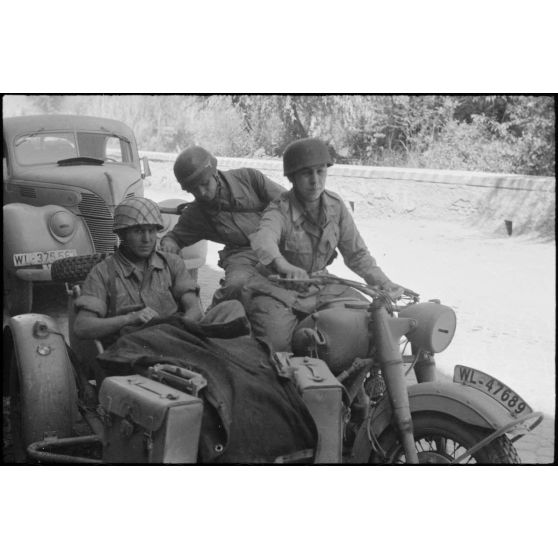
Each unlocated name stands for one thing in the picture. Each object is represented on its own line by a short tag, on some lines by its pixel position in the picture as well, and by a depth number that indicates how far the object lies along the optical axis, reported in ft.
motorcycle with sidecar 9.73
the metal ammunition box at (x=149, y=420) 9.48
